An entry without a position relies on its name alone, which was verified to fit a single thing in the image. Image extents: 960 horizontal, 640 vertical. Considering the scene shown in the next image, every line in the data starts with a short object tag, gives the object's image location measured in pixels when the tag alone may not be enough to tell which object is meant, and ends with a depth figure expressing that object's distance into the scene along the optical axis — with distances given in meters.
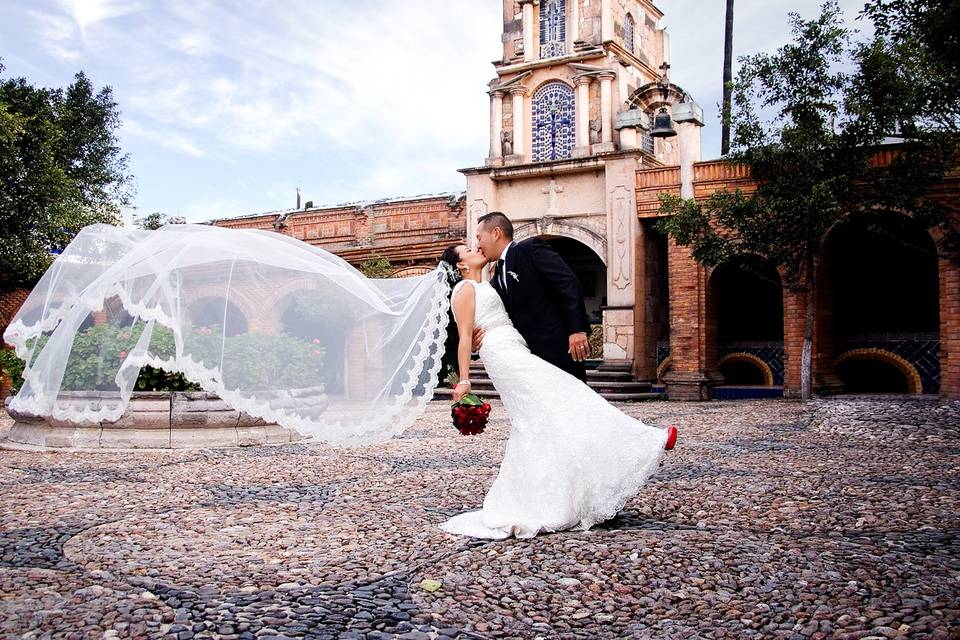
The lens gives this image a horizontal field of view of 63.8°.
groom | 4.84
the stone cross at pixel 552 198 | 20.00
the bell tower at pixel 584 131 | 19.02
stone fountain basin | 9.02
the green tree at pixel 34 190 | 16.89
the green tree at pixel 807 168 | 14.27
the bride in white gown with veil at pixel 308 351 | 4.71
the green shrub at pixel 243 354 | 6.63
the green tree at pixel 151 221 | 23.00
